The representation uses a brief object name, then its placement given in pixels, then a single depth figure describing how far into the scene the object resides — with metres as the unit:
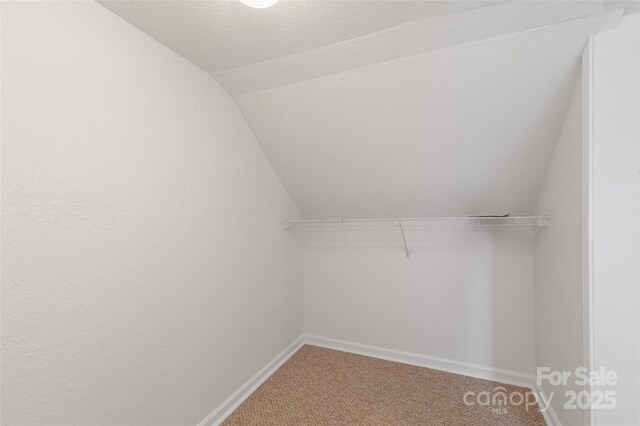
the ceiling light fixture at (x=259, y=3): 1.00
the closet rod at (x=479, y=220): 1.87
